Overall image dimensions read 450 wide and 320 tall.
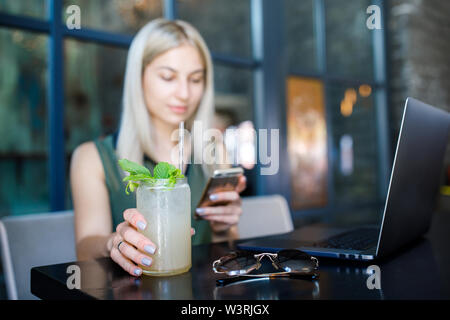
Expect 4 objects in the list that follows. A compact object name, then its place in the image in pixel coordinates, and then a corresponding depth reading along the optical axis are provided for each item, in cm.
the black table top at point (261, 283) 47
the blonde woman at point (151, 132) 107
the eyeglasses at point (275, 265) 55
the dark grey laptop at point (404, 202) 61
